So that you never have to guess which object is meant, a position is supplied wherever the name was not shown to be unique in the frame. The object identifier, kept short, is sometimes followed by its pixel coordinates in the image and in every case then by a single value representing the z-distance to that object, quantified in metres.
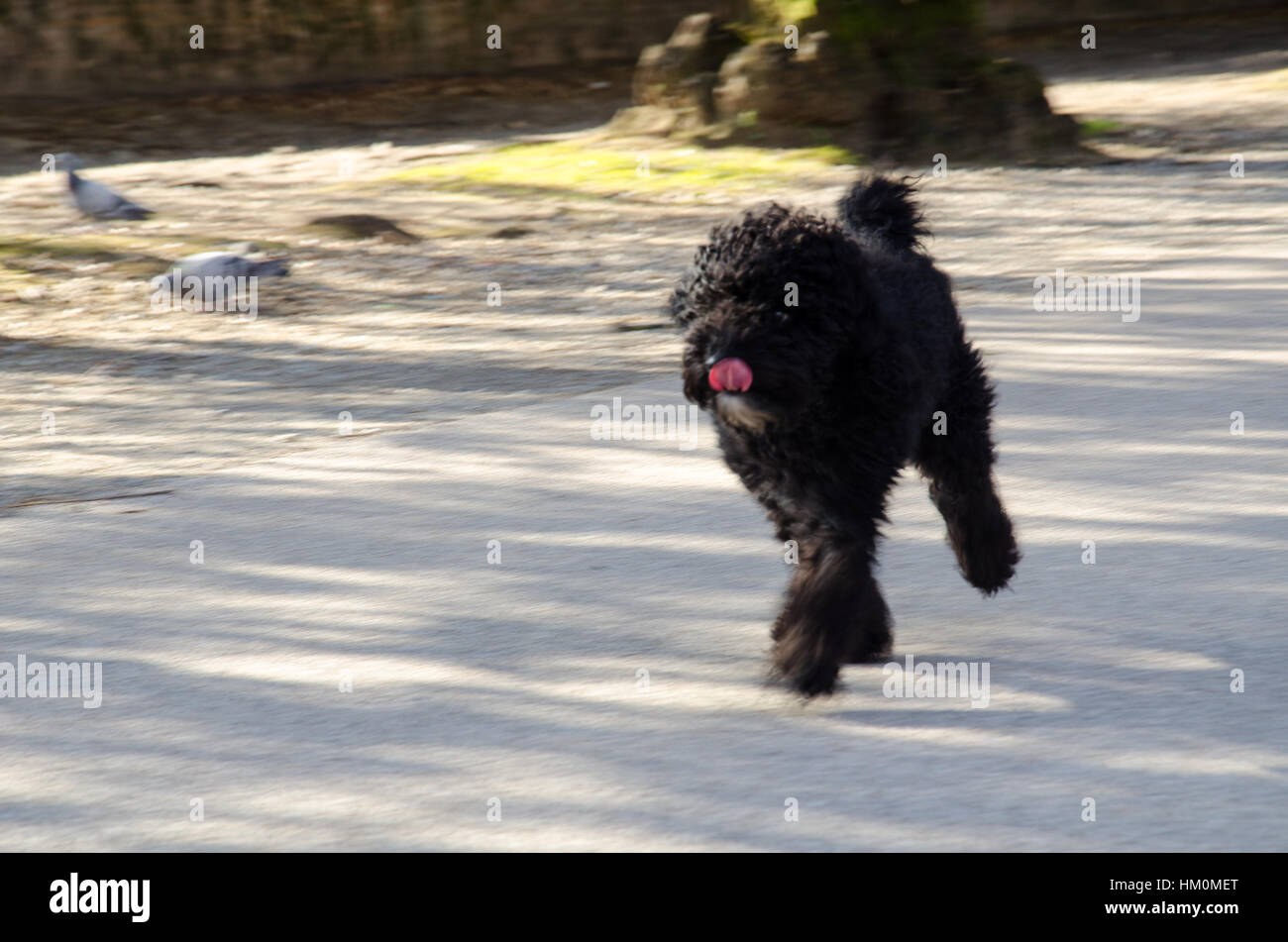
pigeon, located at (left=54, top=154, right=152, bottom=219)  11.85
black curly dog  3.86
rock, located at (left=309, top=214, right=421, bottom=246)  10.96
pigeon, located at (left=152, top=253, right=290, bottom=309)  9.38
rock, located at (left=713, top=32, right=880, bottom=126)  13.24
